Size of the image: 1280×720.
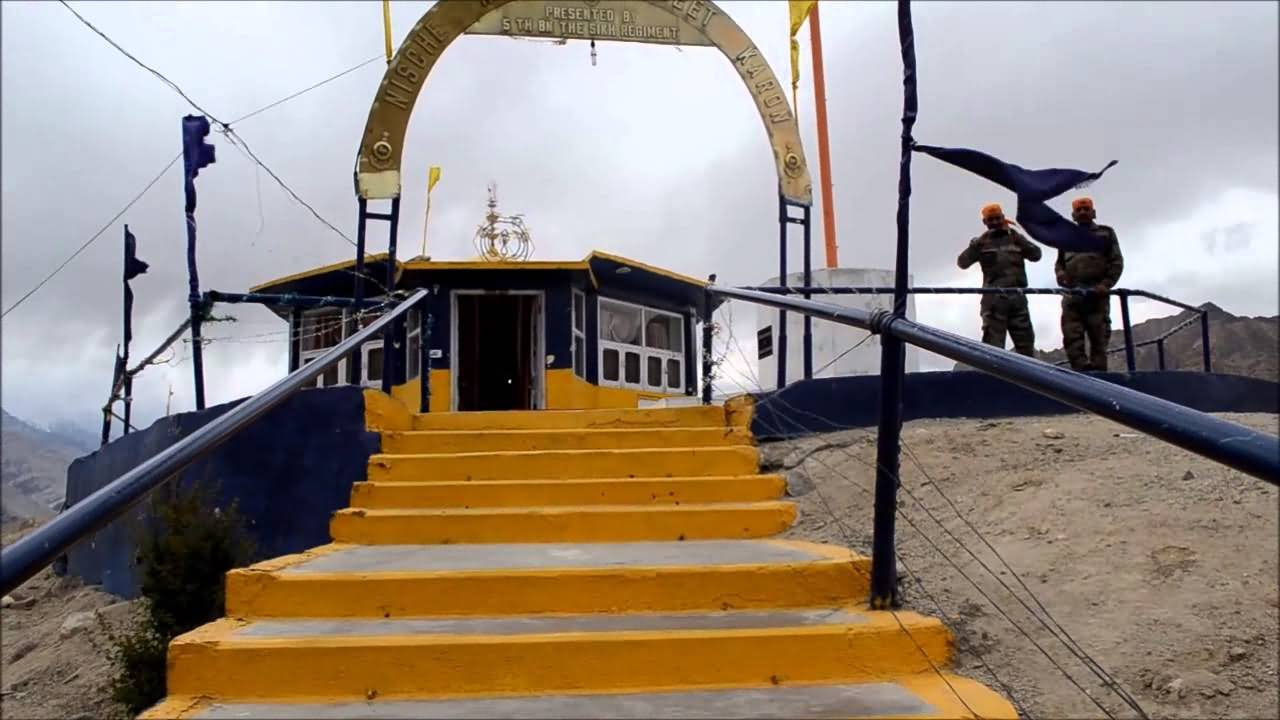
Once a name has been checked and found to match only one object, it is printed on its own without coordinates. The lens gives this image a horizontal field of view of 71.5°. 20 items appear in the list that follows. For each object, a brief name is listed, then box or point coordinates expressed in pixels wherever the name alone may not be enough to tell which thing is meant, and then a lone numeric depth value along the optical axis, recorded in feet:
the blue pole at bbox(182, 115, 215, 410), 21.66
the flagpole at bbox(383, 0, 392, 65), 27.96
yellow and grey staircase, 8.34
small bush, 16.35
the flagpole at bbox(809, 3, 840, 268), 38.52
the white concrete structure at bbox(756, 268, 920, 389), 32.81
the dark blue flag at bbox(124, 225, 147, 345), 25.80
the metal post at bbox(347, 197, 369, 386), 19.59
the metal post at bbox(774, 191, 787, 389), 21.24
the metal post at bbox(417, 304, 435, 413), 22.09
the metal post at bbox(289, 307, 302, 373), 41.58
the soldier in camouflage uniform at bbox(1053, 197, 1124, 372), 21.33
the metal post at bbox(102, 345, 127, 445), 26.44
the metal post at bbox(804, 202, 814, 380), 21.02
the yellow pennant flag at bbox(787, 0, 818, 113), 29.08
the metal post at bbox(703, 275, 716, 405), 20.79
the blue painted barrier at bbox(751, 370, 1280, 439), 17.59
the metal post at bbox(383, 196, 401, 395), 18.31
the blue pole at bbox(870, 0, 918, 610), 9.46
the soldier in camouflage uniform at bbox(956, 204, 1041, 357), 22.15
